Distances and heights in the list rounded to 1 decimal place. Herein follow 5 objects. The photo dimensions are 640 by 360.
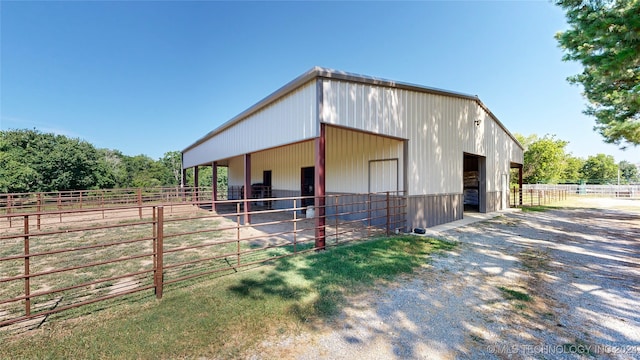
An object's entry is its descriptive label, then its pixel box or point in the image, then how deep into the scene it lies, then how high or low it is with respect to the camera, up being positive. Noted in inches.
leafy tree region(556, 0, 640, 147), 182.2 +118.8
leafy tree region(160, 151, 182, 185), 1708.7 +151.1
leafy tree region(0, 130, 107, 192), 750.5 +74.8
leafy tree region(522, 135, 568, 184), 944.3 +87.9
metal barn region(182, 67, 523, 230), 208.4 +51.6
